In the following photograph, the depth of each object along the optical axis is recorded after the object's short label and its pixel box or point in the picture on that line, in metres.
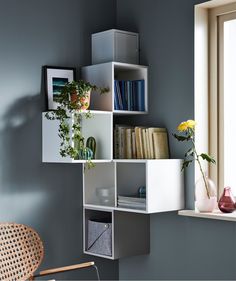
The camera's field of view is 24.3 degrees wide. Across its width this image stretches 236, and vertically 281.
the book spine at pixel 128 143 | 3.37
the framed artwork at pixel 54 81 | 3.32
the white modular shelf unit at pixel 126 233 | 3.32
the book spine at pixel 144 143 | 3.27
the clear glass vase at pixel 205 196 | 3.03
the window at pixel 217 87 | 3.19
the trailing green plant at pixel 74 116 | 3.10
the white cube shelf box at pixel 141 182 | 3.10
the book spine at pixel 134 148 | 3.35
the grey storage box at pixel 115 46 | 3.44
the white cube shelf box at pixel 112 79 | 3.31
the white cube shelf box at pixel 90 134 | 3.20
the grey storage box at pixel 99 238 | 3.34
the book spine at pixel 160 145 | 3.24
